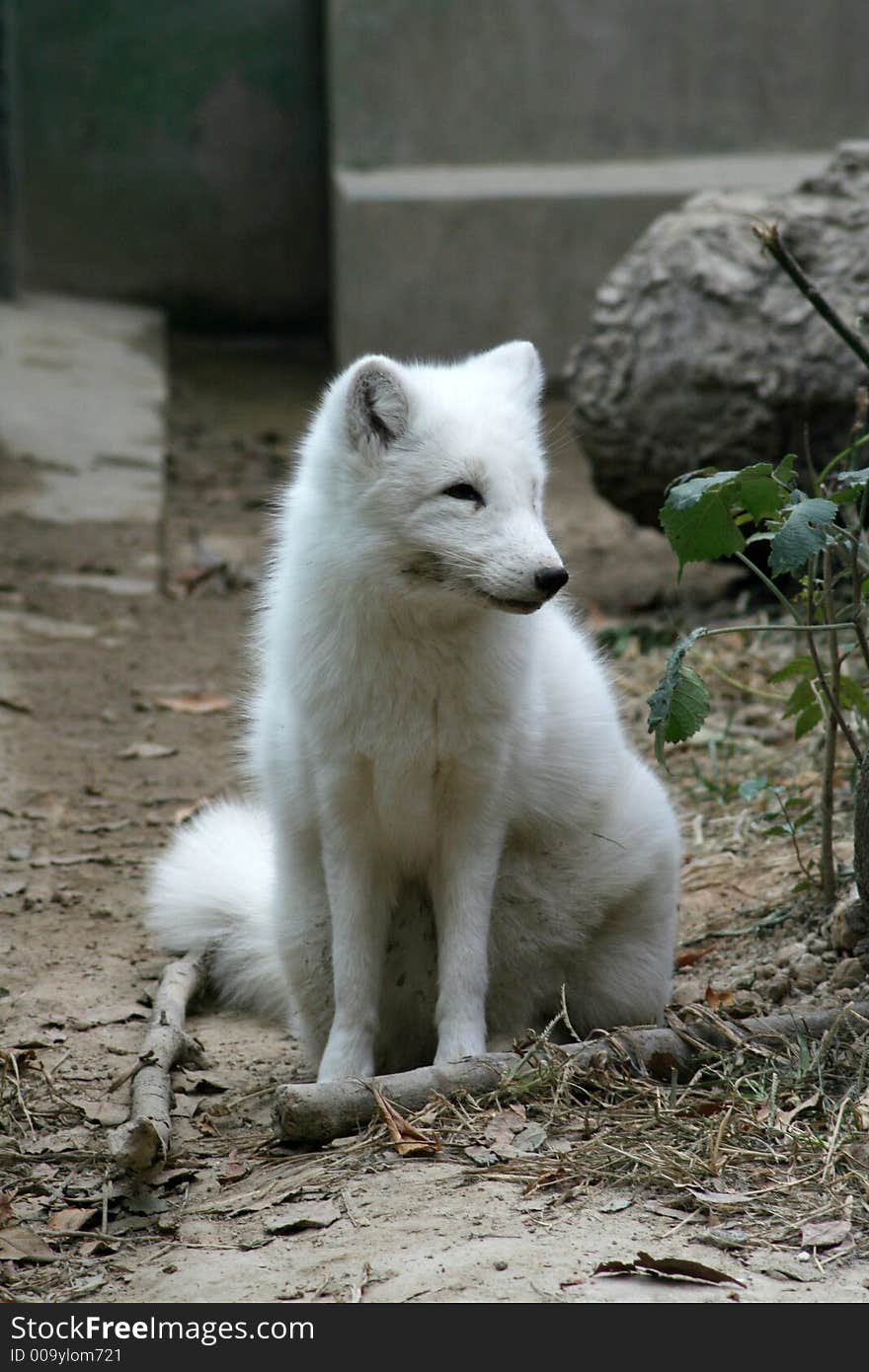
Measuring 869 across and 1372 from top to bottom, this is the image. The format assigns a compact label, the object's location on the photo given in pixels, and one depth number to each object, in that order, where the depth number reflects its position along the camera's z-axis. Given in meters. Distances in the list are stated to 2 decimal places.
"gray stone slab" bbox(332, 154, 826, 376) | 20.72
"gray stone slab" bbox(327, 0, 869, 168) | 20.95
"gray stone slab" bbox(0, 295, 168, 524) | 16.50
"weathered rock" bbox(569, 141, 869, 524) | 12.73
